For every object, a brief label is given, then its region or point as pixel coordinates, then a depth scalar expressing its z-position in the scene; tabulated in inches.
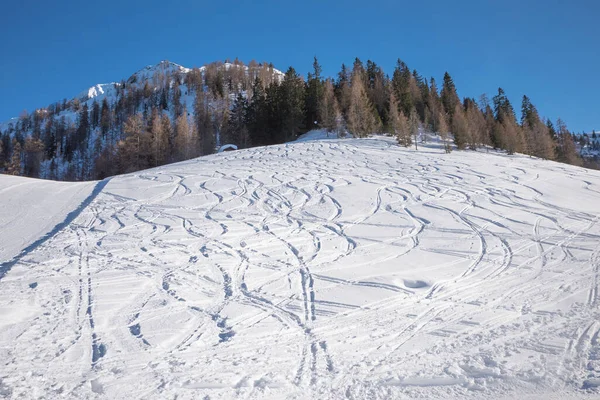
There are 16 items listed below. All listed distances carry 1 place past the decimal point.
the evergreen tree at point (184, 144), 1820.9
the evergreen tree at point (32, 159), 2436.0
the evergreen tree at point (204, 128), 2010.3
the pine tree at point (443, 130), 1542.2
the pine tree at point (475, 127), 1592.3
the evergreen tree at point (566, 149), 2032.5
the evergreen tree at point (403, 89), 2044.8
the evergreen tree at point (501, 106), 2215.8
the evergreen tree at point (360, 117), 1684.3
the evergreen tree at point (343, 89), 1999.3
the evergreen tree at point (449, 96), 2153.5
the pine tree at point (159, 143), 1737.3
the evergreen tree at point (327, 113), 1828.2
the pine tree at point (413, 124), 1496.6
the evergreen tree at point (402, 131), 1475.1
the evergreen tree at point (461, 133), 1518.2
